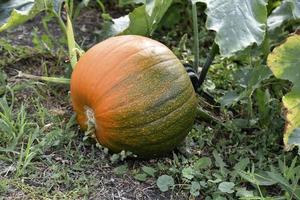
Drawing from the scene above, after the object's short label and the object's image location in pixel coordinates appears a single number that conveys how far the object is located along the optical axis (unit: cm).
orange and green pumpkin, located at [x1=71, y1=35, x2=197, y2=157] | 212
